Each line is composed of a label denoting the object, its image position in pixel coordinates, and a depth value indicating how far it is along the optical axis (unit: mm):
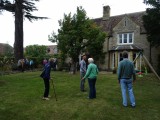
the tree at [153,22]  14044
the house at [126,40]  18610
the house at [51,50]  36882
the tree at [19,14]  17418
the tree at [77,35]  15723
